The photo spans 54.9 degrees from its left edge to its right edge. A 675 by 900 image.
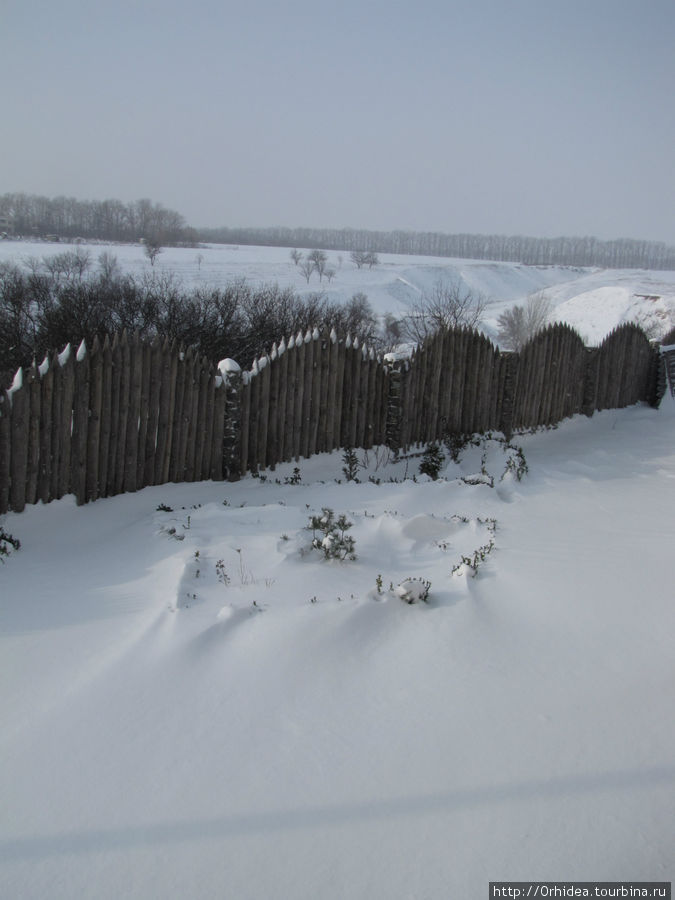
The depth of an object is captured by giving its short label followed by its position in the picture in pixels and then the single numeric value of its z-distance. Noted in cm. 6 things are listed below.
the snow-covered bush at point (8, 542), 497
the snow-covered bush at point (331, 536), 476
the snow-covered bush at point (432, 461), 771
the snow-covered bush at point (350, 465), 739
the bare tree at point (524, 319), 3481
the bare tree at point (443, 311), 2109
